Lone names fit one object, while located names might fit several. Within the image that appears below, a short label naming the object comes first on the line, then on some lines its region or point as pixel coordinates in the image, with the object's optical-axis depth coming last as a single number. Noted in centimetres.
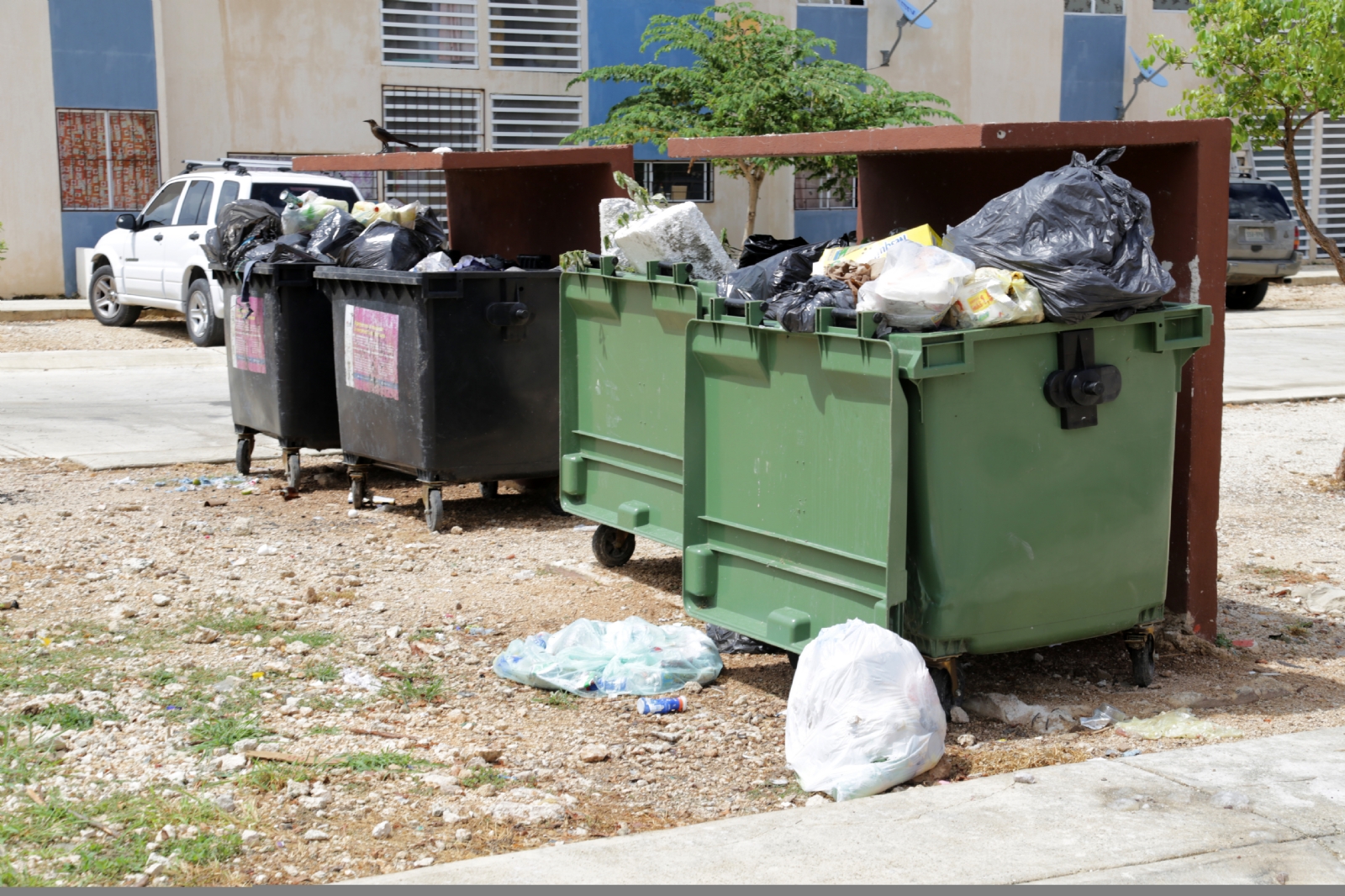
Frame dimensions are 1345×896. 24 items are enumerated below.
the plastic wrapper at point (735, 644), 534
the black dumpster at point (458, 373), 721
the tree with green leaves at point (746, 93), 1914
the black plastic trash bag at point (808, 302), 460
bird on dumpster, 1069
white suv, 1462
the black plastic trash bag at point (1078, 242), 446
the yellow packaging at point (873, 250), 479
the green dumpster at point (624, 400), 596
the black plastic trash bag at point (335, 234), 824
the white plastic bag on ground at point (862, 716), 403
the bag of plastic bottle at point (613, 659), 491
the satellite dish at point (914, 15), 2414
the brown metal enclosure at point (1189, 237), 504
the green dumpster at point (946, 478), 437
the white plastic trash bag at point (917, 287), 433
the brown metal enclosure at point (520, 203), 839
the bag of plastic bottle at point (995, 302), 439
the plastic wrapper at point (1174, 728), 452
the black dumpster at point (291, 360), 812
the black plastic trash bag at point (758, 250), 592
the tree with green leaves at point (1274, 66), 786
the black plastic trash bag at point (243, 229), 873
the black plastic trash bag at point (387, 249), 768
